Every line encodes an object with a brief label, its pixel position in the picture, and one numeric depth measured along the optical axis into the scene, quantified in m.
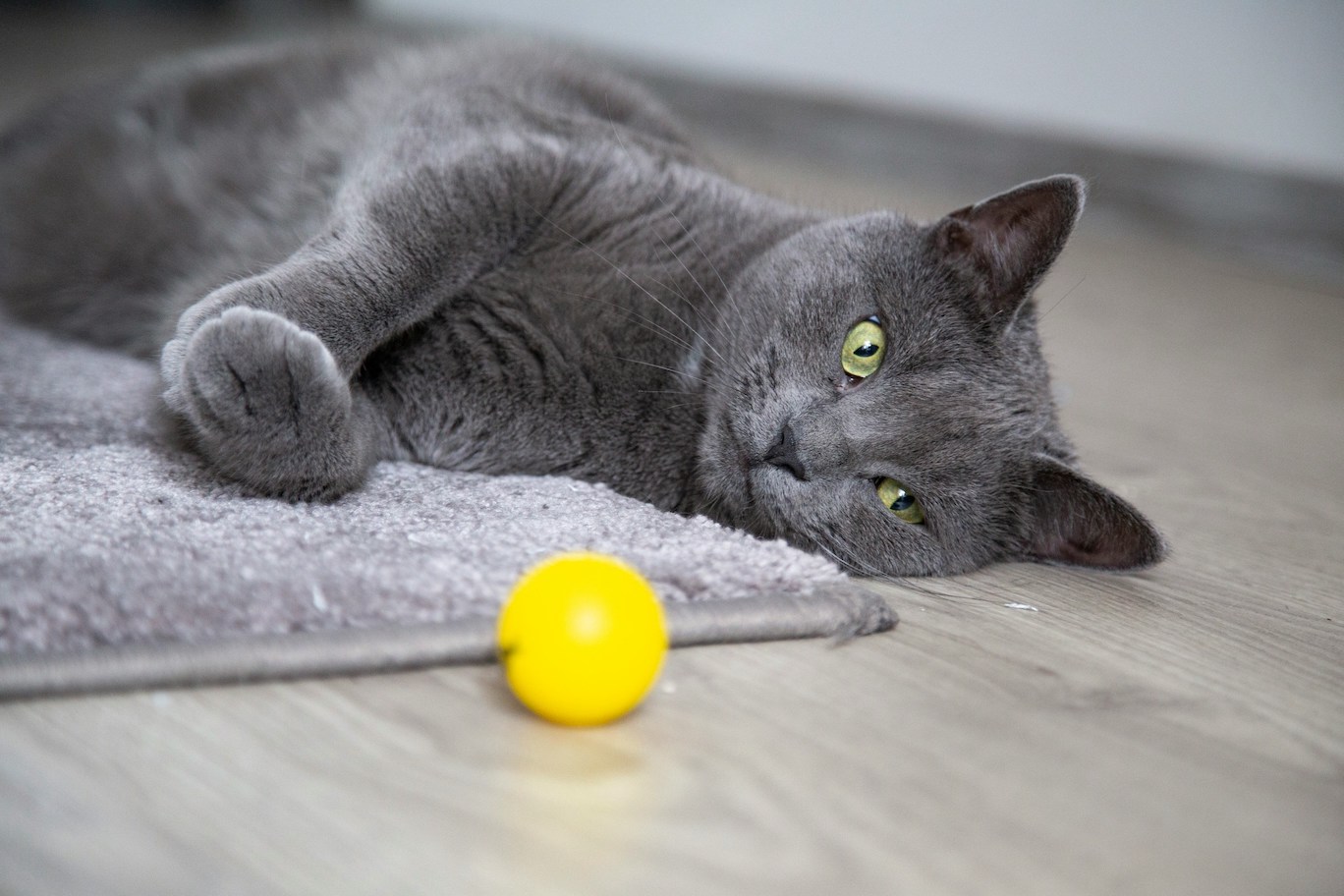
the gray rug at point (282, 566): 0.55
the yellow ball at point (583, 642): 0.54
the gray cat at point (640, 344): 0.67
